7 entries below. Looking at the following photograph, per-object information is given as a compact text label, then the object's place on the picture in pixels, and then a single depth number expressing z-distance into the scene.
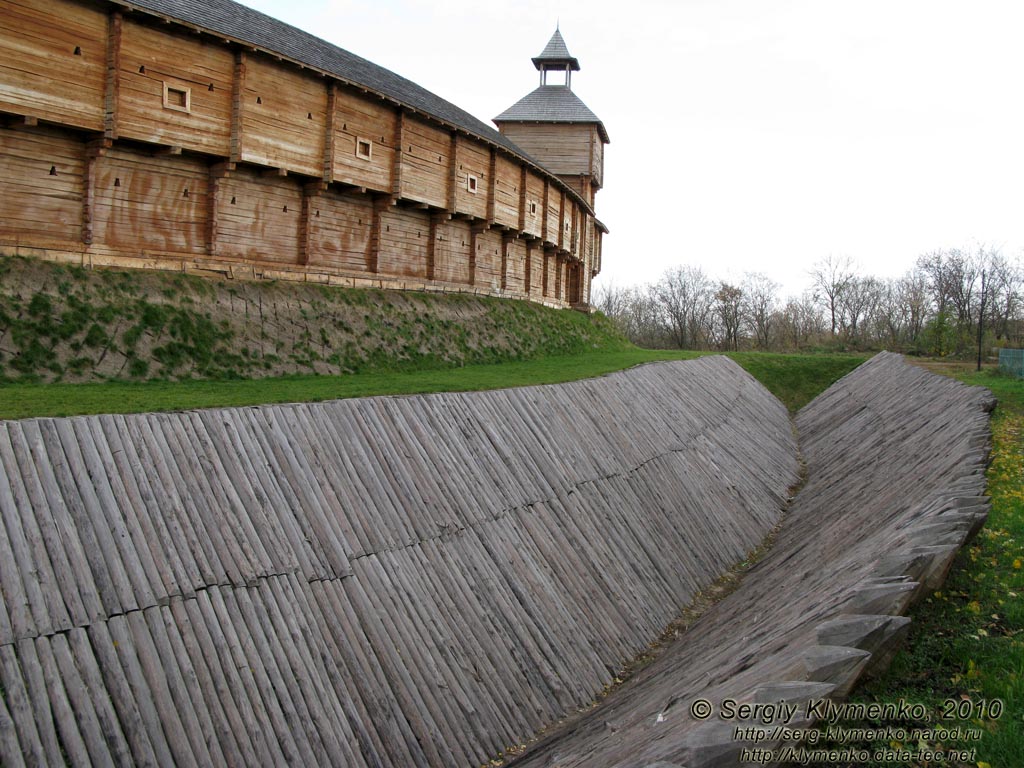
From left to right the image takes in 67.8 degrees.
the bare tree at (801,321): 75.25
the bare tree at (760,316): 79.69
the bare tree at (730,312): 75.50
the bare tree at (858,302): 78.56
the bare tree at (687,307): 81.25
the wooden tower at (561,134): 42.38
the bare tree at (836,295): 78.69
